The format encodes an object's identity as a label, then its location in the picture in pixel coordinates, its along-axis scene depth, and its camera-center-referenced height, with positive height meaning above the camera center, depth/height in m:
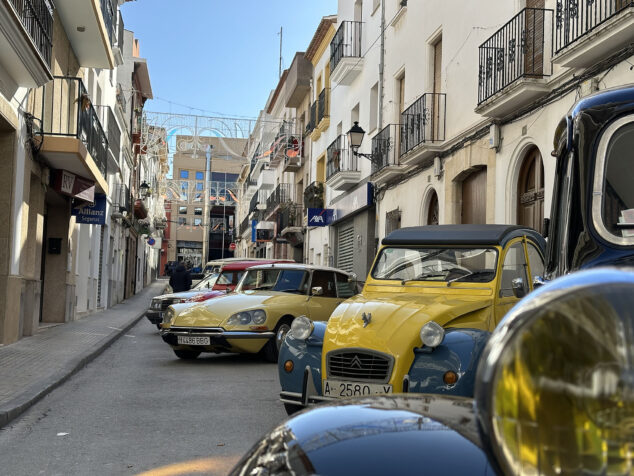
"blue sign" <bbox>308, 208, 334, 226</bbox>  26.40 +2.25
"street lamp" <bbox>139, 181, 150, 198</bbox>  40.26 +4.59
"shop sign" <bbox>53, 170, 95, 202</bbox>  15.90 +1.94
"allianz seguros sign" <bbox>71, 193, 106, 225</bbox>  18.48 +1.46
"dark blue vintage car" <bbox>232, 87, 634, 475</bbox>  0.85 -0.18
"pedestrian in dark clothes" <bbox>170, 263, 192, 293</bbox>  19.06 -0.20
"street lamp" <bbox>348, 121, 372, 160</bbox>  18.48 +3.69
